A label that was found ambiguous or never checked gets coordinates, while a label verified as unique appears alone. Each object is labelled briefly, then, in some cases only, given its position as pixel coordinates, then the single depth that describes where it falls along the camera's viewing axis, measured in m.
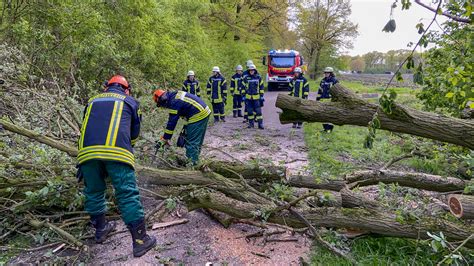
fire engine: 19.19
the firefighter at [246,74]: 9.41
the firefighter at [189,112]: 5.24
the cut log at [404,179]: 3.79
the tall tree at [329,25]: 29.80
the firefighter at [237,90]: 10.51
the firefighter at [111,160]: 2.96
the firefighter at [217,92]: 9.97
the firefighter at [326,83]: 8.41
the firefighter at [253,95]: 9.10
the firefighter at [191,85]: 9.80
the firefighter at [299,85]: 8.86
